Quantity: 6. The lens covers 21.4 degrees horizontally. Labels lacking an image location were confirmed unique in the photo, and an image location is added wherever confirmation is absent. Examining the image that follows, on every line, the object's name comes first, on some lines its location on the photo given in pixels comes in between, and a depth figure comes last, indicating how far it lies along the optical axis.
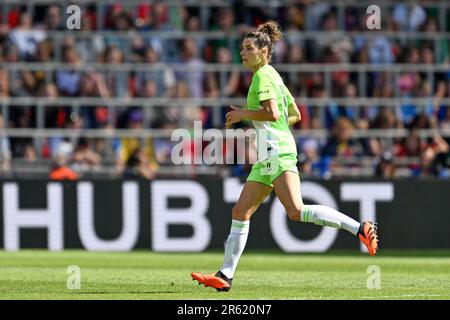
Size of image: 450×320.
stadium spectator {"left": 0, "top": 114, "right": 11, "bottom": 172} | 21.03
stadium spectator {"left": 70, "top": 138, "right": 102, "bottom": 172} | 20.95
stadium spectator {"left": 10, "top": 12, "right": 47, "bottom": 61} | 22.64
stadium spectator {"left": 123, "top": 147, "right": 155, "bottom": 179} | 20.47
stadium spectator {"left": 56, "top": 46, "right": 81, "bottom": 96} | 22.23
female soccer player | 11.16
